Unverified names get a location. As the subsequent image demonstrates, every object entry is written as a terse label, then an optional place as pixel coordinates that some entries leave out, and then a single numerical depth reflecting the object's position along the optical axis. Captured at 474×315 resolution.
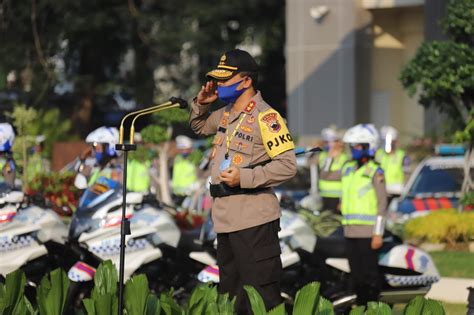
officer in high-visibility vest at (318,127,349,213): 32.44
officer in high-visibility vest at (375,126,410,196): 34.59
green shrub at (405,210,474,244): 29.47
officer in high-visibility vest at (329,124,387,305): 20.20
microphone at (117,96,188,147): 13.55
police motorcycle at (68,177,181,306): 19.73
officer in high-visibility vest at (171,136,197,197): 41.75
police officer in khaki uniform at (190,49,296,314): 14.19
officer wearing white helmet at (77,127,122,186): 21.69
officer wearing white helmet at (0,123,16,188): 20.45
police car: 32.62
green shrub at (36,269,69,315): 12.73
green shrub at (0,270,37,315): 12.74
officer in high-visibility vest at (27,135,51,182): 33.50
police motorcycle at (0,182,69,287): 19.55
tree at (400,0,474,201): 26.22
